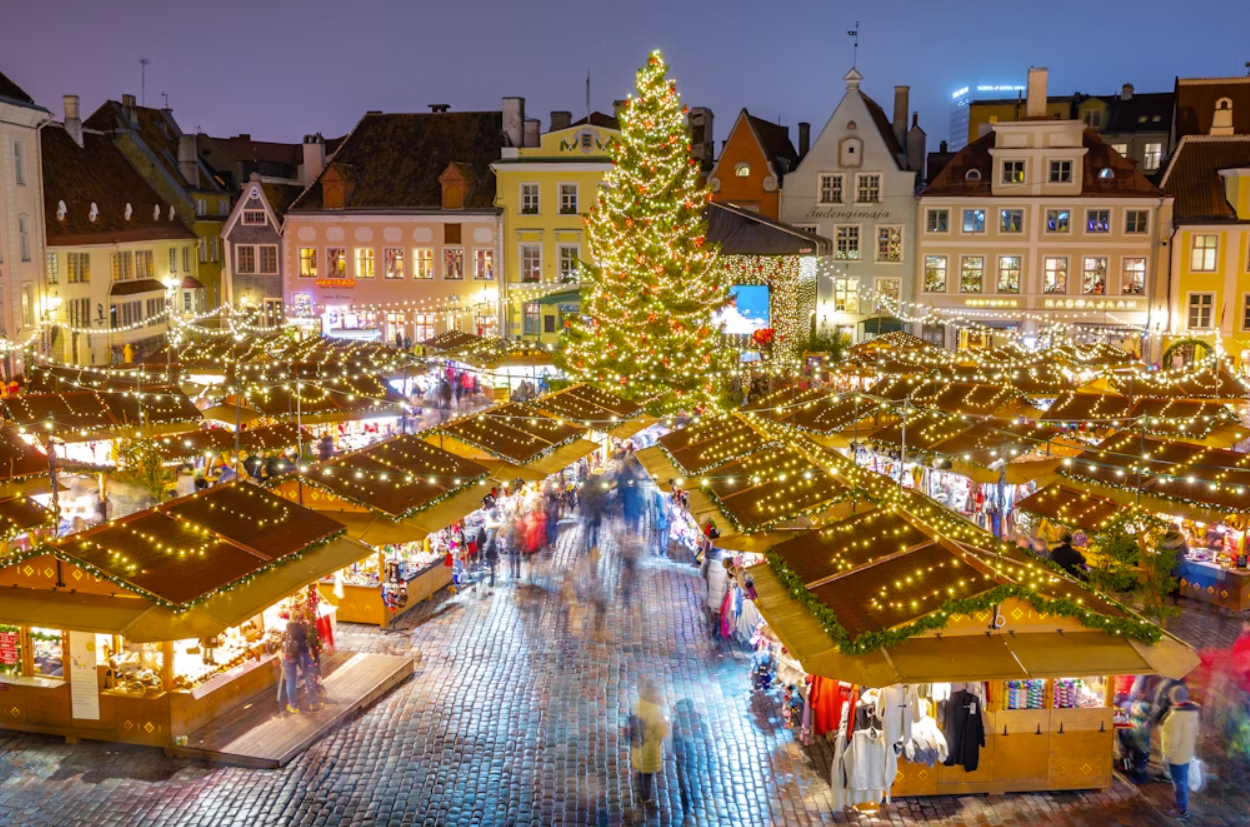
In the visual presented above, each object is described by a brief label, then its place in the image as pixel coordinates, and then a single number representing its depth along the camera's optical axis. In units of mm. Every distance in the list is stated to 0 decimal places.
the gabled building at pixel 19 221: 41594
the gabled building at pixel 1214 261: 47906
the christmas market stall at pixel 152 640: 14156
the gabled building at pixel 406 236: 52906
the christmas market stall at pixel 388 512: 19094
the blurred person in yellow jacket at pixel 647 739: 13023
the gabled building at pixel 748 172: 53000
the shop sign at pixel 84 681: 14547
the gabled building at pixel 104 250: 46500
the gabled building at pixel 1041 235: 48812
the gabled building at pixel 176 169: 58188
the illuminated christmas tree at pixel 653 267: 33594
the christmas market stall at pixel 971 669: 12672
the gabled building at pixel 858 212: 50875
